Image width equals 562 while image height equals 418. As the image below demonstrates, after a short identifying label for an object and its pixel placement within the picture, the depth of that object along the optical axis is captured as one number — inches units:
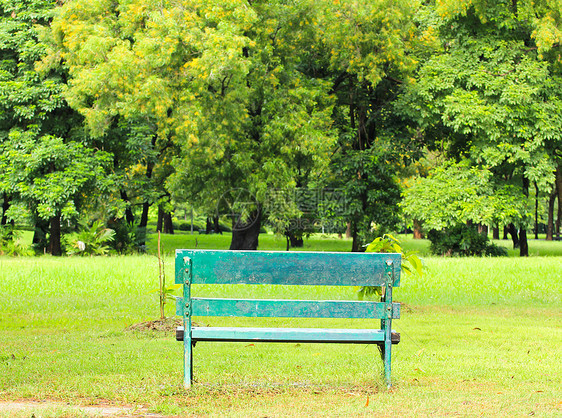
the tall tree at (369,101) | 921.5
